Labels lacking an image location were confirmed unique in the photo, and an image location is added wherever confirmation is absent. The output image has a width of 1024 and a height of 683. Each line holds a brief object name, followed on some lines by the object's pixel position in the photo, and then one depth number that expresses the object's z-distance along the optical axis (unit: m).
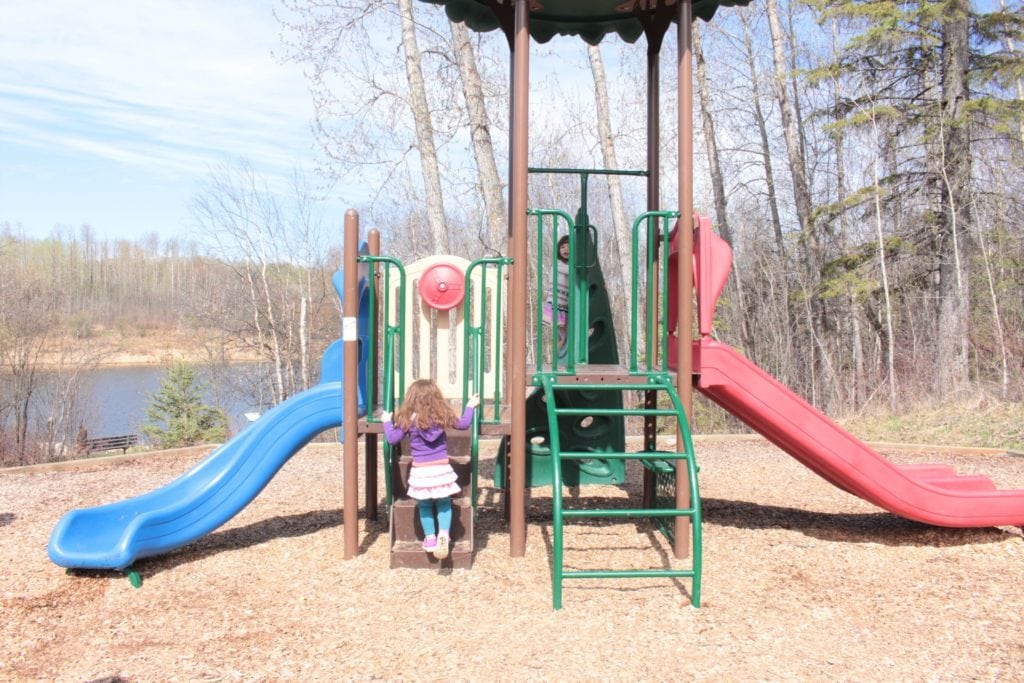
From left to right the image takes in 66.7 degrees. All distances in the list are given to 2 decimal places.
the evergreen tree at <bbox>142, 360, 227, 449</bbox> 18.08
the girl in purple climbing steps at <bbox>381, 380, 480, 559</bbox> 4.66
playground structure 4.85
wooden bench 13.30
